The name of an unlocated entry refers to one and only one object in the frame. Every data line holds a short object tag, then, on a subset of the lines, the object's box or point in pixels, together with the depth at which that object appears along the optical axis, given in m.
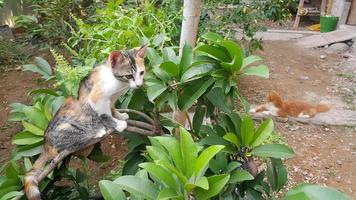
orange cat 3.18
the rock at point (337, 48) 5.29
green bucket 5.93
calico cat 1.00
